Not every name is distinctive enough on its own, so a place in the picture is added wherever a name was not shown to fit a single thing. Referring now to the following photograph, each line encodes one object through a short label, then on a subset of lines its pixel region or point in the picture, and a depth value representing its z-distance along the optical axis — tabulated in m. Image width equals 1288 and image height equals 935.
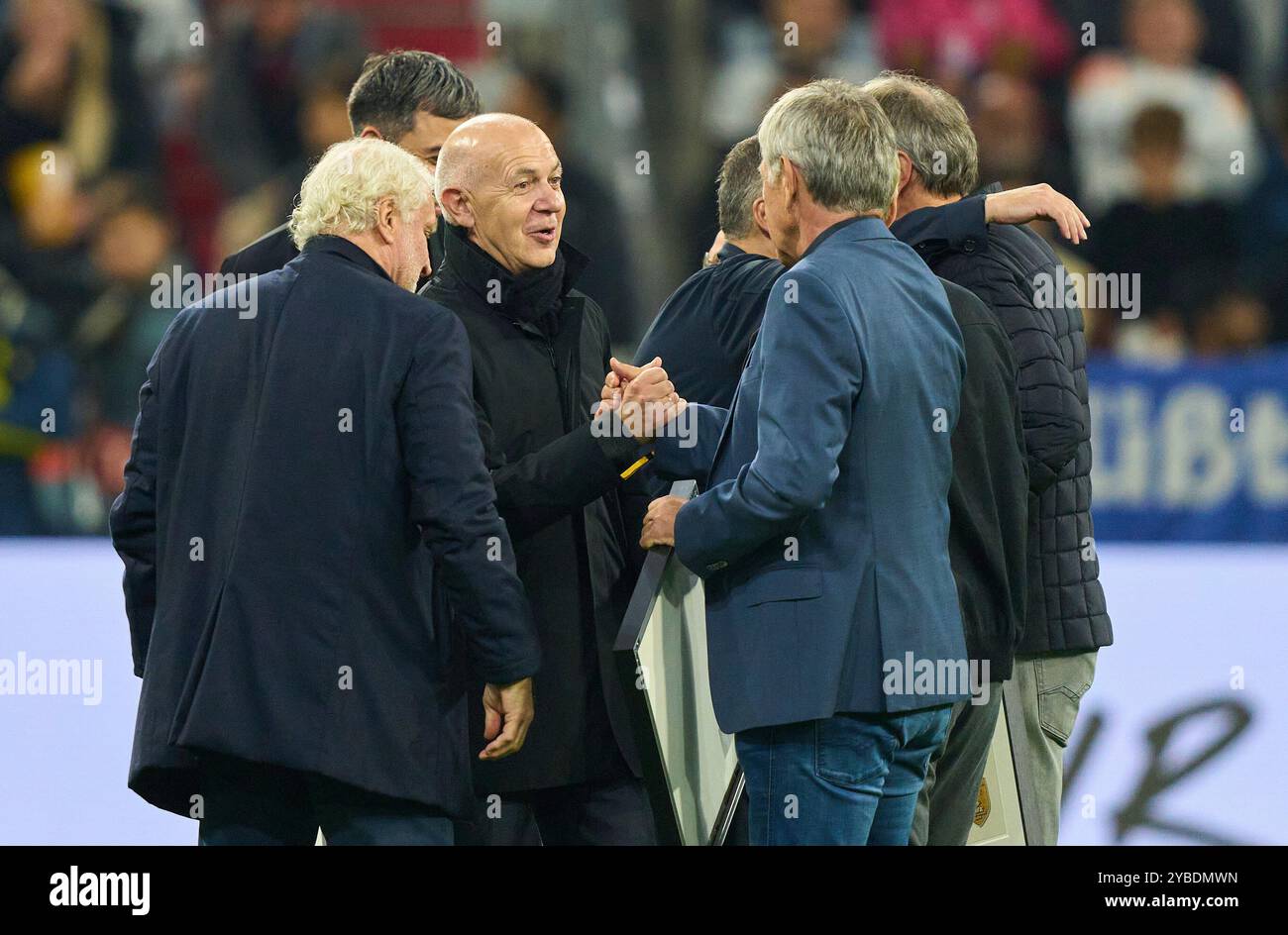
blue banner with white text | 11.27
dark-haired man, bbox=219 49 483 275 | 6.47
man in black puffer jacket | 5.29
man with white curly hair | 4.39
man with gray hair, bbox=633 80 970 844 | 4.23
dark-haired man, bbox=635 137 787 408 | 5.33
